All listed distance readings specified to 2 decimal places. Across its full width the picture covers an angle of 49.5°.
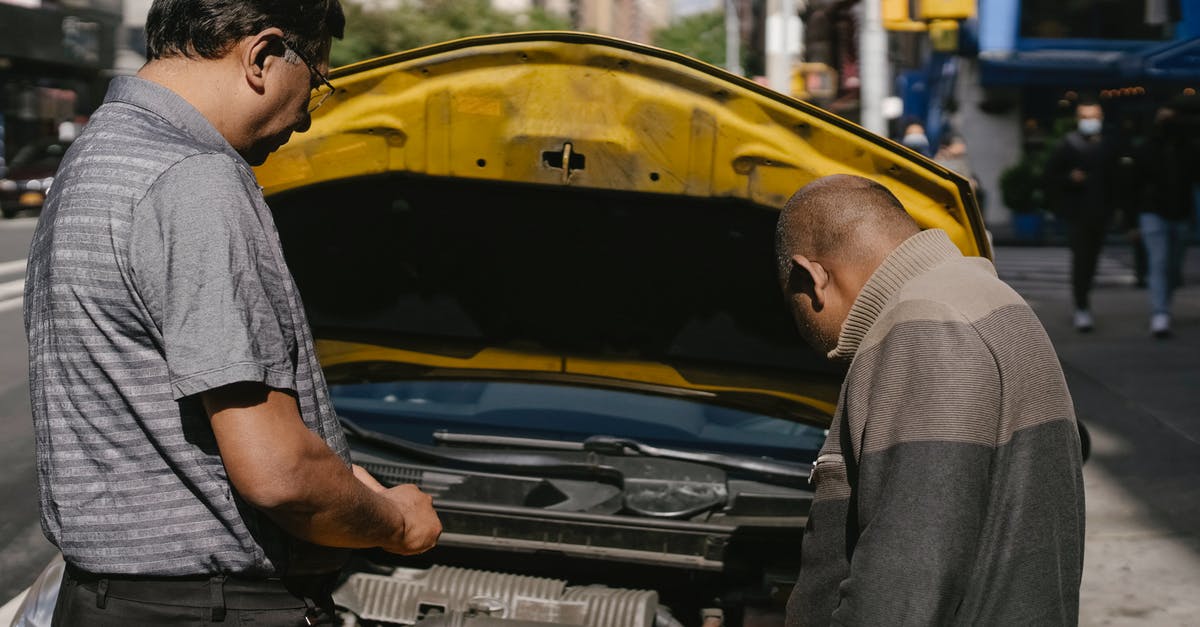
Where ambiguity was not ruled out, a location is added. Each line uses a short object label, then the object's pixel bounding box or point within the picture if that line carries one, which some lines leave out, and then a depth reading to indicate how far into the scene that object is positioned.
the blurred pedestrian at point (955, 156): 14.64
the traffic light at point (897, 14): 12.09
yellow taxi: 3.01
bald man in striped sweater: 1.79
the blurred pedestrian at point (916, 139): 15.30
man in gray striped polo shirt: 1.74
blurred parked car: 27.42
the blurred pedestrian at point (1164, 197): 10.95
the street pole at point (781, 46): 19.67
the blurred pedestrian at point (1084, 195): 11.34
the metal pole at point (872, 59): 12.30
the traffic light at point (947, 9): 10.71
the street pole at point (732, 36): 49.54
